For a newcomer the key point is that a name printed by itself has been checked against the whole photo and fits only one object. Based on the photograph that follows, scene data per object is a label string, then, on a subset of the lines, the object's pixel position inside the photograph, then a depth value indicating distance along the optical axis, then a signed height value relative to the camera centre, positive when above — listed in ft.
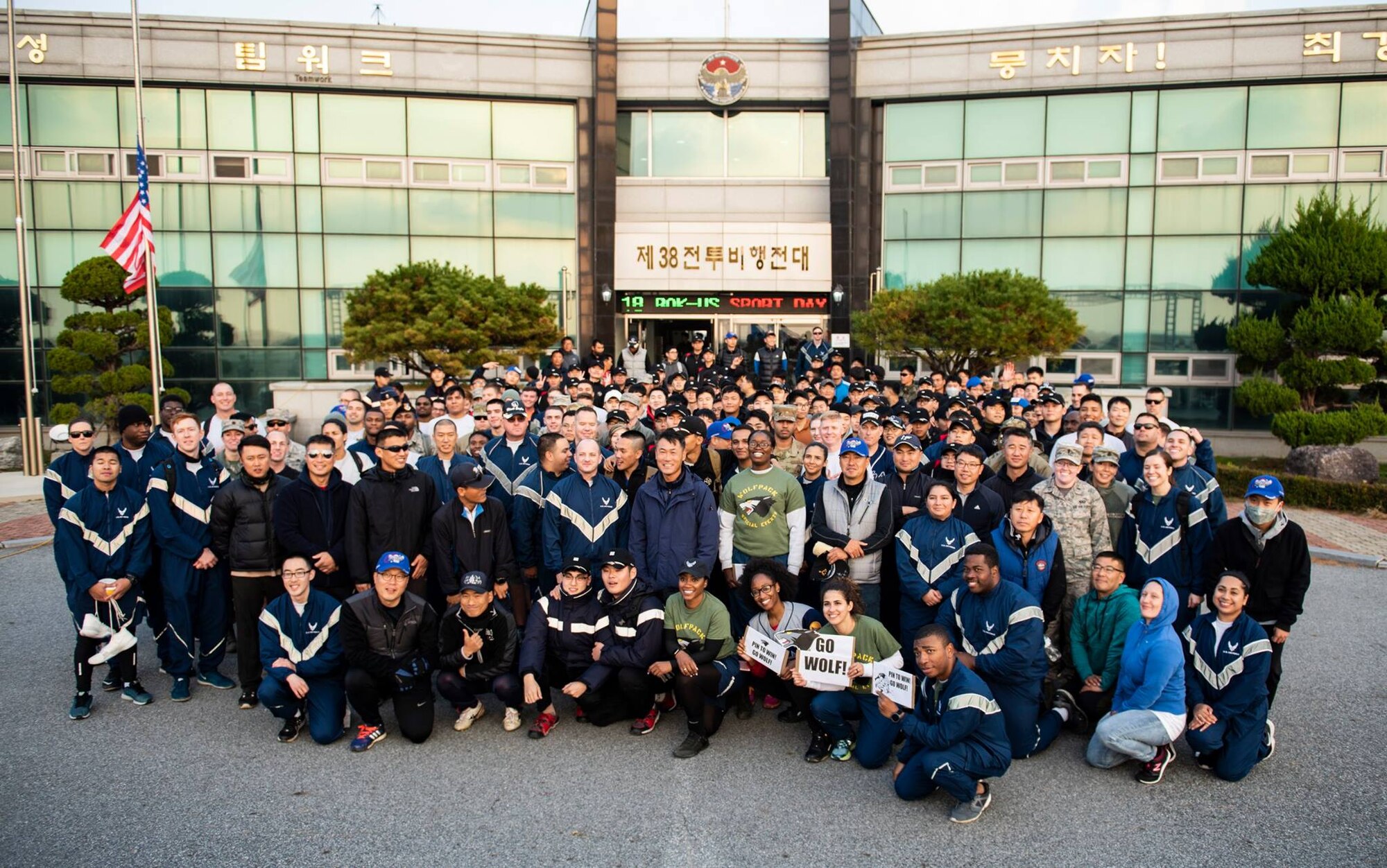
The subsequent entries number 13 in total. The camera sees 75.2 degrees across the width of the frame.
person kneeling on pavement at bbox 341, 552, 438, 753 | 19.83 -6.60
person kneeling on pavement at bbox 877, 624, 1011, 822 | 16.47 -6.97
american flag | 54.39 +7.12
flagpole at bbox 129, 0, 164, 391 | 58.29 +3.30
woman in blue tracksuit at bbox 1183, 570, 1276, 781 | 17.98 -6.69
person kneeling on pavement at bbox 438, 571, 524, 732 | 20.45 -6.75
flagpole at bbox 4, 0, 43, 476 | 61.36 -0.77
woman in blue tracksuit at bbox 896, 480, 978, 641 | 20.89 -4.52
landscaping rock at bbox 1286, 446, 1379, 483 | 55.52 -6.38
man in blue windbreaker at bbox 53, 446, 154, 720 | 21.94 -5.09
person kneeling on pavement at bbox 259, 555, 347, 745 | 19.89 -6.76
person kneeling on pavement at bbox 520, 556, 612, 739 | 20.52 -6.52
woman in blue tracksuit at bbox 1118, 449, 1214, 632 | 21.85 -4.35
